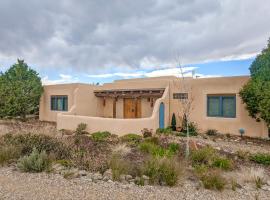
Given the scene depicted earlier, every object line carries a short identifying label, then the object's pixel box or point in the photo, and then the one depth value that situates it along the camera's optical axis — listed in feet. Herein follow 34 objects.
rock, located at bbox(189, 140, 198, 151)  24.85
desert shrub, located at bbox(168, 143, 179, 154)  23.97
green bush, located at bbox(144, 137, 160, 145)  27.63
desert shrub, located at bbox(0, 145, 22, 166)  18.61
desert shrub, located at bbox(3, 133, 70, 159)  20.40
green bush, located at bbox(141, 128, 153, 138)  33.14
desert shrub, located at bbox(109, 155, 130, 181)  15.34
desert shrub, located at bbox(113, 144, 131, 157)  21.94
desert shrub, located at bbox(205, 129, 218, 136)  36.10
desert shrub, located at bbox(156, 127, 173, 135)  35.75
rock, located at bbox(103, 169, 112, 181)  15.43
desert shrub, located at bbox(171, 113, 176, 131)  40.23
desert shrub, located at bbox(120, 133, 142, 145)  29.31
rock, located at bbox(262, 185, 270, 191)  14.85
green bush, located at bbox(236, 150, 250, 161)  23.17
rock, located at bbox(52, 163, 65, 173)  16.72
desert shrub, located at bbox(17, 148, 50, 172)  16.57
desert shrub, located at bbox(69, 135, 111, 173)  17.17
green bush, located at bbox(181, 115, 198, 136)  36.57
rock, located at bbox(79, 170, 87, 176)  16.07
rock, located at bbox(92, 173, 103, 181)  15.40
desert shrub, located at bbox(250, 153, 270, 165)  21.70
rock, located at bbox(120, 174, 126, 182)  15.20
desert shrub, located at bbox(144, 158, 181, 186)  14.72
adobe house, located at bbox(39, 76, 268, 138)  34.34
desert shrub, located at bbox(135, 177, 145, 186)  14.49
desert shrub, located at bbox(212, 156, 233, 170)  19.28
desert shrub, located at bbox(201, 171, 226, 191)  14.27
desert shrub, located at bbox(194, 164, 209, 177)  16.24
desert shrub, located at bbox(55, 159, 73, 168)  17.85
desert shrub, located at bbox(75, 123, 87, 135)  36.93
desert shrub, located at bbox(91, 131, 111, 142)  31.49
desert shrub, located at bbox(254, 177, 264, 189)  15.17
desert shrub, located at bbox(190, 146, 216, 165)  20.60
